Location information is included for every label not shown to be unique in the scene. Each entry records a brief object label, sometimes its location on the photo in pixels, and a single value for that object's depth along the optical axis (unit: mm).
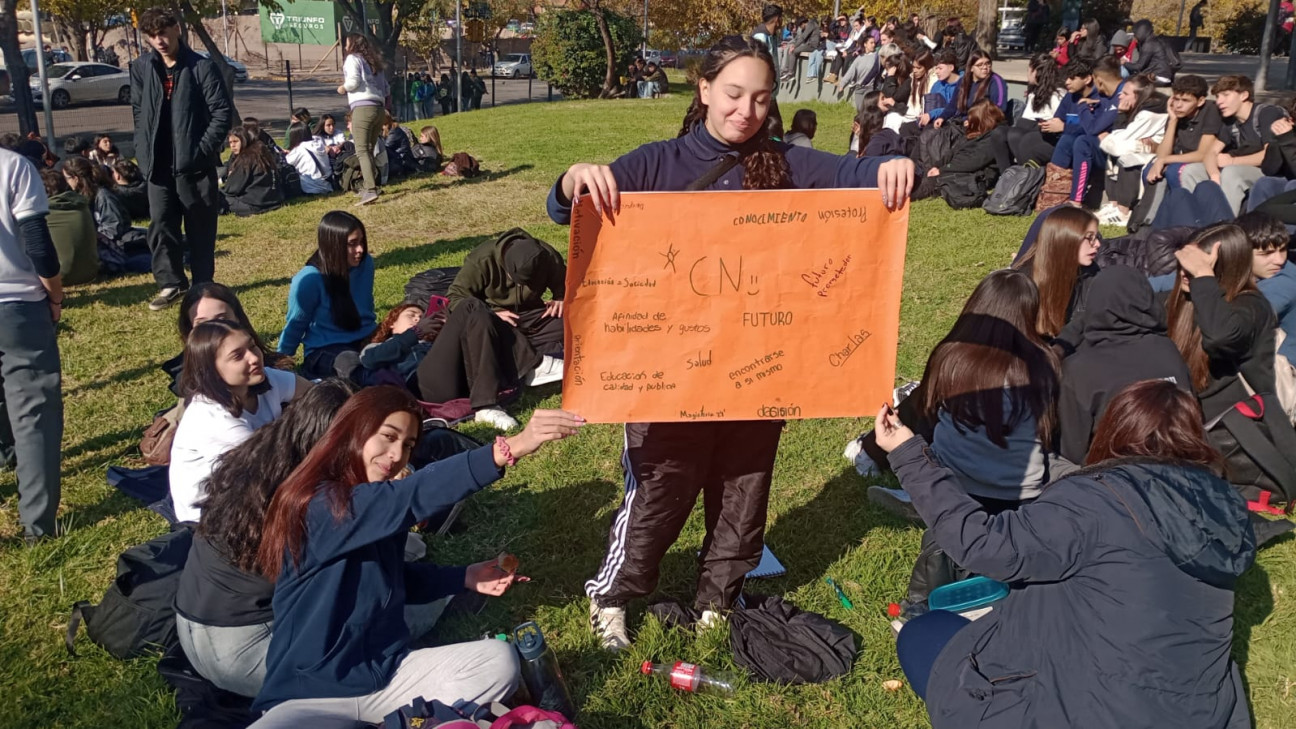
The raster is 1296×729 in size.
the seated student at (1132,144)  10078
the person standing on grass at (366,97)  12094
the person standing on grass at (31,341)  4336
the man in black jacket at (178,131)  7848
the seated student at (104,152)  12805
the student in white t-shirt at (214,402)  3895
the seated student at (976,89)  12492
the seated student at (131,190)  11617
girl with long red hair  2961
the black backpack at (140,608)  3803
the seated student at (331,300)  6254
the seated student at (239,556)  3113
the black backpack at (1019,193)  11039
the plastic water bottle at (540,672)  3363
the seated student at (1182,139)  9125
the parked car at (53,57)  36875
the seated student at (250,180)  12656
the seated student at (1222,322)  4895
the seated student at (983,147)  11453
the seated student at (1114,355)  4594
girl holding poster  2924
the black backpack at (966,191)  11406
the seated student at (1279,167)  7996
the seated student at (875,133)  12508
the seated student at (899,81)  14672
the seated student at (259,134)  13016
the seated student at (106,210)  10023
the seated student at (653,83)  27562
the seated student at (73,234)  8930
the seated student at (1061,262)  5426
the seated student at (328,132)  15862
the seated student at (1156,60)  15203
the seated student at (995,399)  3967
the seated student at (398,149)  14594
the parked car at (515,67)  48566
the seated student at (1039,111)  11273
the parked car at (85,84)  31159
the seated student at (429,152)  15141
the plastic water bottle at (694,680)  3654
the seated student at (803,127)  10969
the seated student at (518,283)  6633
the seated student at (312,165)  13641
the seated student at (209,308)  4902
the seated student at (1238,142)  8430
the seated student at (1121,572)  2457
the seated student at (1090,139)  10648
